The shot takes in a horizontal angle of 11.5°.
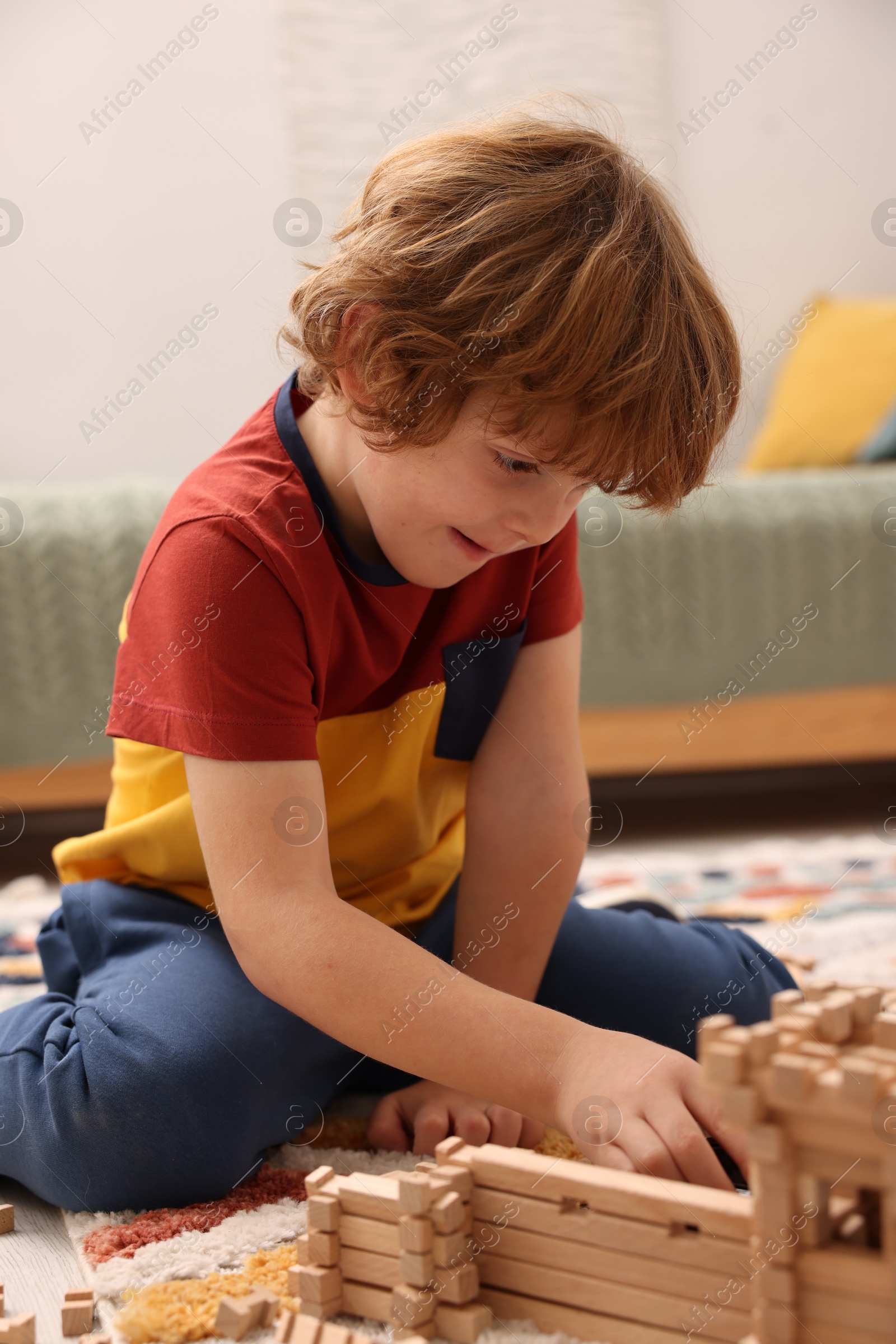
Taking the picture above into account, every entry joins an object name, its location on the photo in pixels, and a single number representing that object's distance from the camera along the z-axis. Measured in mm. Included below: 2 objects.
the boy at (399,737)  1954
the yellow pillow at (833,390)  4229
